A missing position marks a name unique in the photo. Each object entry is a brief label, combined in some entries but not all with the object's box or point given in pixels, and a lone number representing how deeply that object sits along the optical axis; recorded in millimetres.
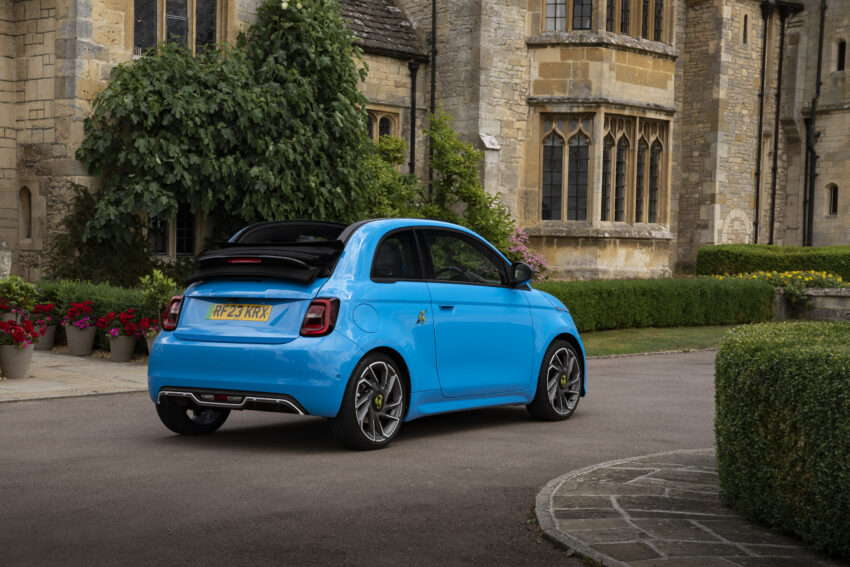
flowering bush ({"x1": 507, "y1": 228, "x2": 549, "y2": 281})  22453
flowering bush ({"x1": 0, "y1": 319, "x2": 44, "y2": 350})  11672
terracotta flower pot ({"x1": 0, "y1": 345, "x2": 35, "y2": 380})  11750
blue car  7500
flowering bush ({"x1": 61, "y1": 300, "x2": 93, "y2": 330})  14227
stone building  16672
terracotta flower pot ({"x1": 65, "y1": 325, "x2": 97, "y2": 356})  14344
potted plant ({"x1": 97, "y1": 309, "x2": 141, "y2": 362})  13680
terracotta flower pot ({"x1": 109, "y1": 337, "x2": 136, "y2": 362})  13773
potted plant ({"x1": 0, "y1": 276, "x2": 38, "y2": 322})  12383
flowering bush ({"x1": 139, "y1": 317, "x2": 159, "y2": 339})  13500
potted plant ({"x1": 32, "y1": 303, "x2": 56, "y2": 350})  14625
